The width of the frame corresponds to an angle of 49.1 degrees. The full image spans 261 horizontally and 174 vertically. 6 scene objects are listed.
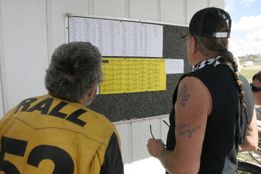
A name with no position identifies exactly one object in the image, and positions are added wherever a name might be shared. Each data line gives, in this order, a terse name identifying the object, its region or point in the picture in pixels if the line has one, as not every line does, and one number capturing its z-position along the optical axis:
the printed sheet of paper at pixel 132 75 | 2.06
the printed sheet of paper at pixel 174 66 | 2.39
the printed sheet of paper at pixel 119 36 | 1.91
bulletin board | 1.99
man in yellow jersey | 0.92
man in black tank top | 1.10
